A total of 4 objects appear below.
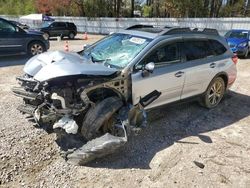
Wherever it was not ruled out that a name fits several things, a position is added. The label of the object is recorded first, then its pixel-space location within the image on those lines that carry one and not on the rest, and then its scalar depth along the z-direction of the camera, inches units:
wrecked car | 103.7
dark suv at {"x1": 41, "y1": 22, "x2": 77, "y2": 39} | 630.5
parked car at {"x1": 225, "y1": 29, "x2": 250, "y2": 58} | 369.8
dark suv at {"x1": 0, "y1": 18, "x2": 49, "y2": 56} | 284.1
